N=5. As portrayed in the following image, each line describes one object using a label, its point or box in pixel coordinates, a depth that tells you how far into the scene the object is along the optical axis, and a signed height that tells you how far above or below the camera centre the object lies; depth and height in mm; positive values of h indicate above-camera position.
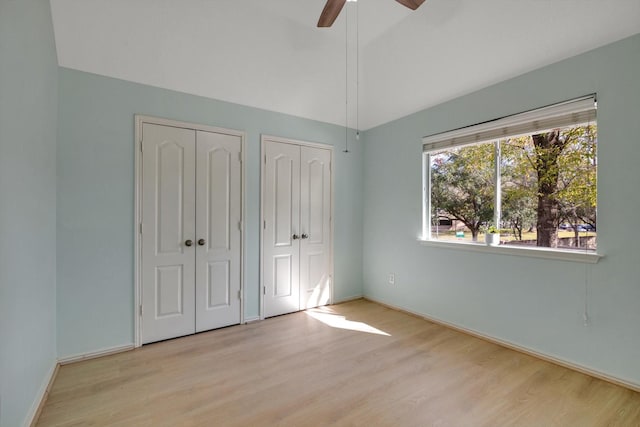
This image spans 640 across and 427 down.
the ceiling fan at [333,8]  2035 +1521
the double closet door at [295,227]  3604 -151
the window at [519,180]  2467 +367
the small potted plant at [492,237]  2965 -211
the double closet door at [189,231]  2873 -165
